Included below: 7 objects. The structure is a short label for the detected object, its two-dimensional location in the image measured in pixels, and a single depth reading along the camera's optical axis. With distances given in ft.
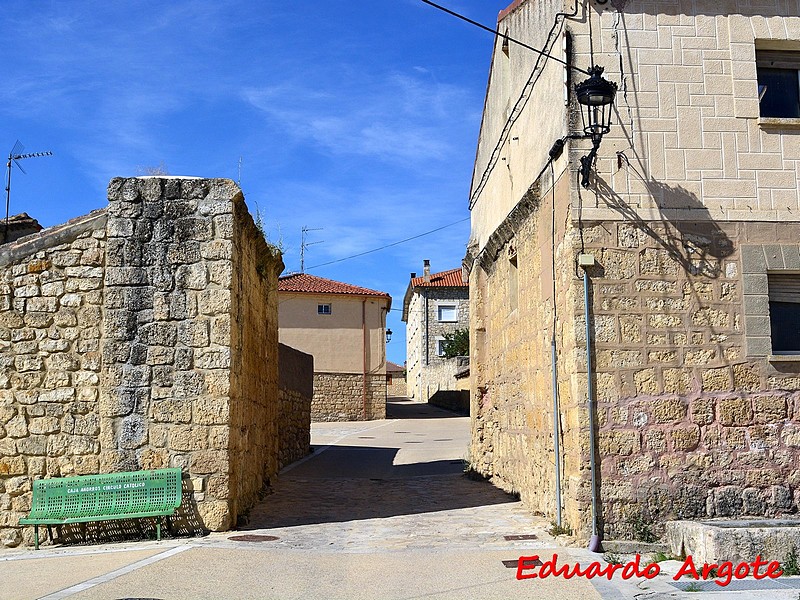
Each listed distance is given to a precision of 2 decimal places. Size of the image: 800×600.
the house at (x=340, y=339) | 109.19
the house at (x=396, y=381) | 204.50
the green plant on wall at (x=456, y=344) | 143.33
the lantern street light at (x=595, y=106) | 26.12
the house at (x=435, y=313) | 156.76
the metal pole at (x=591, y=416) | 26.13
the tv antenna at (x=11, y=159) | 41.61
